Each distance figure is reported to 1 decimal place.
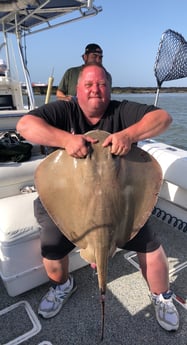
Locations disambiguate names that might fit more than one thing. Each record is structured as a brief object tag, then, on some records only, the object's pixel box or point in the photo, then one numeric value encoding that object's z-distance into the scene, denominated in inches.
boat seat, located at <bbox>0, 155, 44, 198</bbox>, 104.6
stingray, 61.8
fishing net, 145.4
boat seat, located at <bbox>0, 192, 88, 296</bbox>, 80.0
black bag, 115.7
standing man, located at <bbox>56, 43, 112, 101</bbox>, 145.8
